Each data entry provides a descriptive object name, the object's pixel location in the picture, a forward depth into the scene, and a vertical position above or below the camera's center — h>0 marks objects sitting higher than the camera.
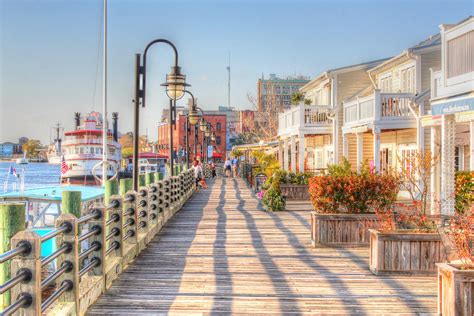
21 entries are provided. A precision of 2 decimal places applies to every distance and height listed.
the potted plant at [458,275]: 6.00 -1.14
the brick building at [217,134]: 119.69 +5.96
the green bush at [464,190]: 14.27 -0.61
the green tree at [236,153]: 71.45 +1.28
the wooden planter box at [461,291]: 5.99 -1.28
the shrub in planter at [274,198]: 19.80 -1.17
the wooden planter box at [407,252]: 8.84 -1.31
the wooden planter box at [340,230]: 11.58 -1.30
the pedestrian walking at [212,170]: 53.59 -0.67
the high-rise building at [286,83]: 133.62 +19.76
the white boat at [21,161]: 167.20 +0.08
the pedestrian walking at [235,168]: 57.15 -0.50
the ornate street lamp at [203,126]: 34.44 +2.20
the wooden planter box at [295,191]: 25.09 -1.16
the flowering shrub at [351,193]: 11.63 -0.57
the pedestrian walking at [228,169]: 53.75 -0.52
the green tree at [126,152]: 159.00 +2.97
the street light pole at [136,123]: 12.87 +0.87
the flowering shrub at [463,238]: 6.25 -0.86
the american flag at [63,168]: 56.97 -0.61
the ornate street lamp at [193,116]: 24.66 +1.97
